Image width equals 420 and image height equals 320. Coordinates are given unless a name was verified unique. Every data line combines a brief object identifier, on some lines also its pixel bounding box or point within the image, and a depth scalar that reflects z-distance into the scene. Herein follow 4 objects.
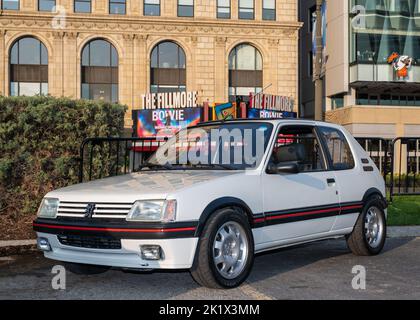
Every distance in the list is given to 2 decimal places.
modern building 40.44
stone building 41.75
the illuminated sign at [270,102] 42.00
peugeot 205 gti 5.15
